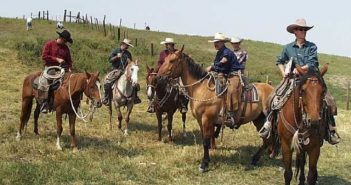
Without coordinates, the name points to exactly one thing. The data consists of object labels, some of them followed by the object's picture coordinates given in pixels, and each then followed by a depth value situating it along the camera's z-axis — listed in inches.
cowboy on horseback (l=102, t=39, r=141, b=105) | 547.2
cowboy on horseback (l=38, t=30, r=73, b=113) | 423.2
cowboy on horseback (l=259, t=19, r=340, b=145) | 293.1
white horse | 519.2
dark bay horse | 475.2
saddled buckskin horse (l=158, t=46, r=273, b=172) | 382.9
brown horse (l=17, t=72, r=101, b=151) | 397.7
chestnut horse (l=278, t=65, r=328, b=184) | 247.0
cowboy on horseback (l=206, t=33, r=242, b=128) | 390.9
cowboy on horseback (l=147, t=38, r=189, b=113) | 499.6
